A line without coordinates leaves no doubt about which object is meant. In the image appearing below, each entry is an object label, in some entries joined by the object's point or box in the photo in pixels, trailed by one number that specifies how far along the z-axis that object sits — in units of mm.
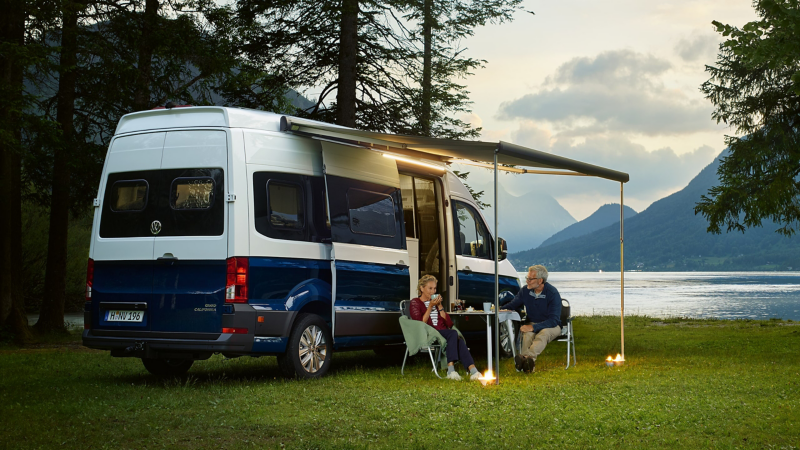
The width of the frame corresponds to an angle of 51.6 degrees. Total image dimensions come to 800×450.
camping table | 8672
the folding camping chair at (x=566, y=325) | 9594
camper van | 7555
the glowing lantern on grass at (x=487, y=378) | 8109
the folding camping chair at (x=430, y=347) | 8891
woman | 8711
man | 9492
